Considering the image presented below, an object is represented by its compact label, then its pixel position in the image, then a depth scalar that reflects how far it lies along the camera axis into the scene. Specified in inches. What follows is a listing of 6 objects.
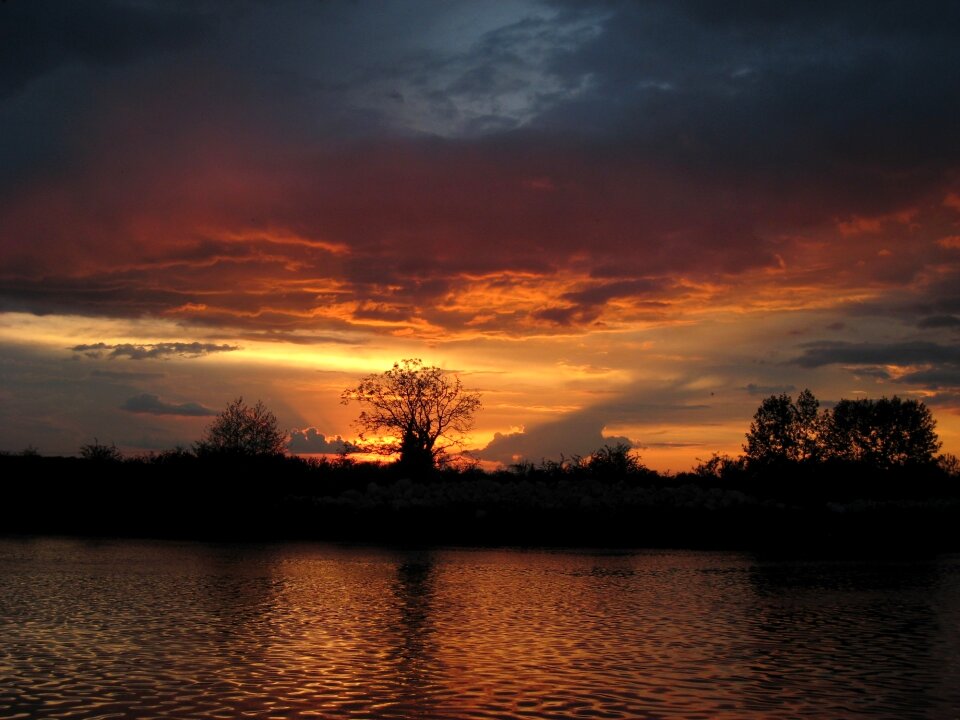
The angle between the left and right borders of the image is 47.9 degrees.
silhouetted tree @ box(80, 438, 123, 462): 1595.7
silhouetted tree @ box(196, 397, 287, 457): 2186.3
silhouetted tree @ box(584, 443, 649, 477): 1674.5
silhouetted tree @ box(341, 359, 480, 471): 1830.7
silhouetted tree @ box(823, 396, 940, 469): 2736.2
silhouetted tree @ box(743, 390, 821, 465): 2920.8
